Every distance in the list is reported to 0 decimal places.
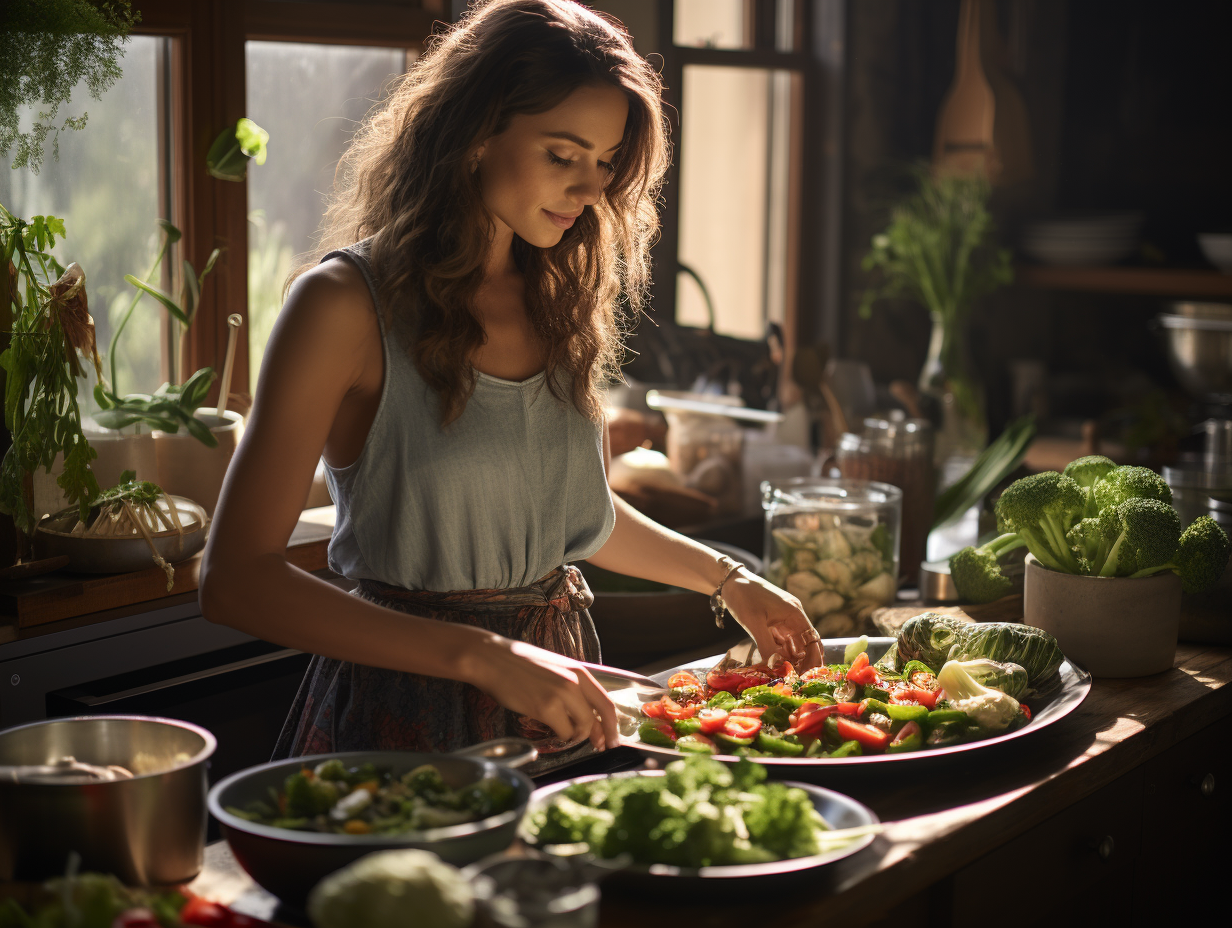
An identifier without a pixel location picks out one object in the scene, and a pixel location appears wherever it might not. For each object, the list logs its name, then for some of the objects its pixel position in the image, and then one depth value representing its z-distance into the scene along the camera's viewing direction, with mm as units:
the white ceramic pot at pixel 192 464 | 2213
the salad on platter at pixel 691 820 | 1008
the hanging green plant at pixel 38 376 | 1877
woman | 1328
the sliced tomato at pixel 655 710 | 1396
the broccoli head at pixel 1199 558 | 1668
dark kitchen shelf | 3646
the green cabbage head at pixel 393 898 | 830
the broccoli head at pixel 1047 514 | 1745
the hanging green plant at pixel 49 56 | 1968
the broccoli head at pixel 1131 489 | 1735
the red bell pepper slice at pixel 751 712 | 1396
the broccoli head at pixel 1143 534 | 1642
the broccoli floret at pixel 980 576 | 1978
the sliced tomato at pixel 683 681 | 1516
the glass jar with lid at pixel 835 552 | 2070
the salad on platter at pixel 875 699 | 1339
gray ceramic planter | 1669
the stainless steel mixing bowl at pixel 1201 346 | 3391
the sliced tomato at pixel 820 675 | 1505
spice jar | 2332
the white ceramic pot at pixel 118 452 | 2094
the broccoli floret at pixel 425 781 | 1037
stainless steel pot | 994
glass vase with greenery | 3496
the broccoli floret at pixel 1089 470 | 1843
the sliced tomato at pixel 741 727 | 1343
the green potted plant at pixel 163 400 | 2127
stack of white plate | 3885
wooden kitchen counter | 1039
